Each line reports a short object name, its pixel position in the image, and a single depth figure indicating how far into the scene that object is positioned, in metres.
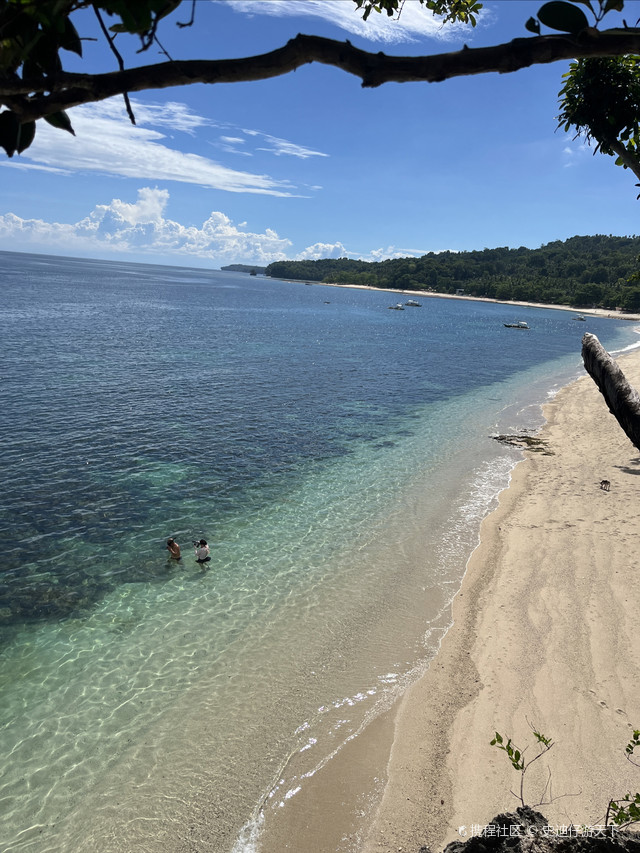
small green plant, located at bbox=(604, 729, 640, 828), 2.89
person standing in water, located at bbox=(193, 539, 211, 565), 14.45
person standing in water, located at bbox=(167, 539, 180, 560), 14.48
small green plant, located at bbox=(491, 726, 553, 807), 7.86
